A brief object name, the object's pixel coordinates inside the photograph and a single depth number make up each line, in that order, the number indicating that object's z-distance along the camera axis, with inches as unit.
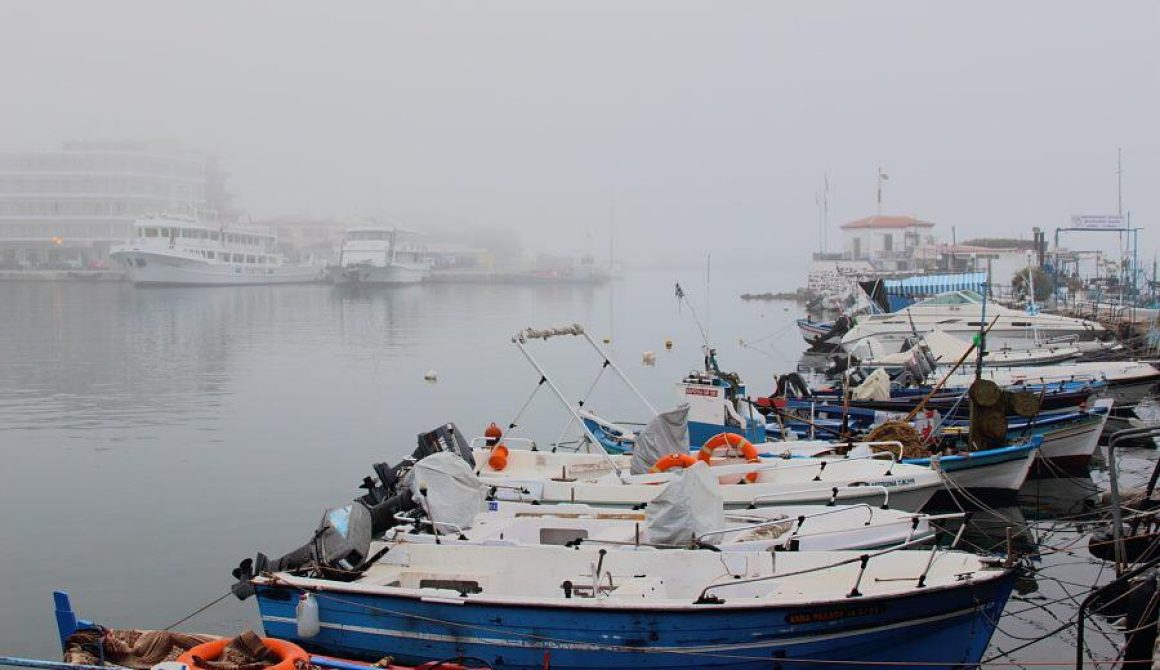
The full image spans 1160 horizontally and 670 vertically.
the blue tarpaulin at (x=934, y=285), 2197.3
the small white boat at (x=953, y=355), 1354.6
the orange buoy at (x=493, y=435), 732.7
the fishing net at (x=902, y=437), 758.5
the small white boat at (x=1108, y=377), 1125.1
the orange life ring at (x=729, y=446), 687.1
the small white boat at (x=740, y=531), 514.3
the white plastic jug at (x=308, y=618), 442.9
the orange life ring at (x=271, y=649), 397.1
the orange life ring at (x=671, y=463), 653.3
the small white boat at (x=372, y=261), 5280.5
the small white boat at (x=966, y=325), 1640.0
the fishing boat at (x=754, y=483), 629.0
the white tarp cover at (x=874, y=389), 1065.5
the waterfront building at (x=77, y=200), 5876.0
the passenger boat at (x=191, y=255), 4542.3
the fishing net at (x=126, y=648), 415.8
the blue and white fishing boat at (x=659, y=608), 417.4
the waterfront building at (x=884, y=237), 4350.4
